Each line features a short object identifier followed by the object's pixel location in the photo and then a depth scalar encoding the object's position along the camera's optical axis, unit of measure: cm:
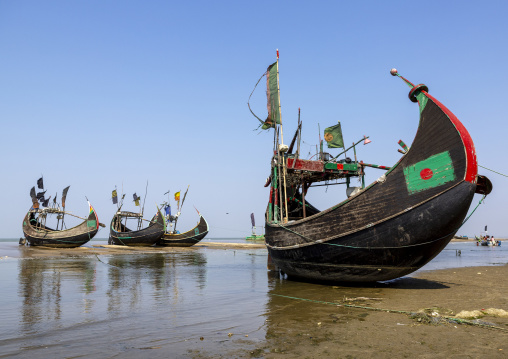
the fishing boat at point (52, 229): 3619
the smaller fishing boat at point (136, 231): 4069
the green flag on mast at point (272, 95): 1503
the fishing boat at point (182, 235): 4447
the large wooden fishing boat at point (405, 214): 808
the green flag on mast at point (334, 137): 1523
